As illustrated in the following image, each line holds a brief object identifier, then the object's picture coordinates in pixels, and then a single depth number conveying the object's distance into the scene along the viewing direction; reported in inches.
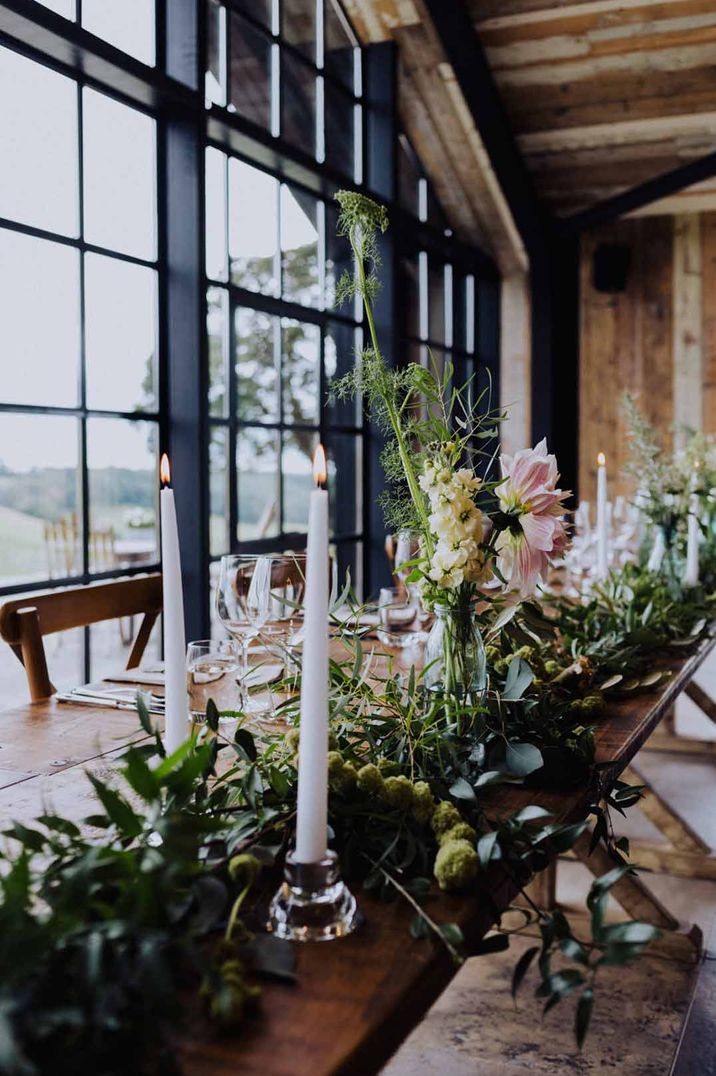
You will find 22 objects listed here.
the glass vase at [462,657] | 47.4
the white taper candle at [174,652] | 36.2
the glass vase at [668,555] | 104.7
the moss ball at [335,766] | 36.3
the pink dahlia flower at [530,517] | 47.2
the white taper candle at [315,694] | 28.5
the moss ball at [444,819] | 35.6
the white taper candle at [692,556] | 99.6
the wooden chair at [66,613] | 73.7
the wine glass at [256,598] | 50.1
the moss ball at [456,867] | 33.0
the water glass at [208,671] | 43.5
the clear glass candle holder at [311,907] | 30.0
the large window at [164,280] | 111.3
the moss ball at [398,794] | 36.0
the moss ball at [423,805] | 36.0
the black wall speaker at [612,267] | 266.1
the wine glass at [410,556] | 73.4
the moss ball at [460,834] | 34.8
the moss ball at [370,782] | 36.4
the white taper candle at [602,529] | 88.1
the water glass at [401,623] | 73.0
